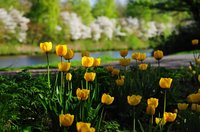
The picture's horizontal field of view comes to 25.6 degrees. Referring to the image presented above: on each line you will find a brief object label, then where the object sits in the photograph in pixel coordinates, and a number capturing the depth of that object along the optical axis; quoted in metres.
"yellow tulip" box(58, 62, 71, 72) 4.22
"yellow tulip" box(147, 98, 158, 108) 3.59
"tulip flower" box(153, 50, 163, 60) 5.15
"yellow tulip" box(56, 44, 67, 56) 4.19
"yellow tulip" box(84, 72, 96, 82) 4.05
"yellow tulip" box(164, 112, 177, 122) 3.57
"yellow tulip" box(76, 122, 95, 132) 2.93
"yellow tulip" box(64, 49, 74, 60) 4.54
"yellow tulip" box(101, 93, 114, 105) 3.65
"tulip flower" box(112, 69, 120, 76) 5.27
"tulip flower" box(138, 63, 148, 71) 5.28
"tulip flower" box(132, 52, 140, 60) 5.35
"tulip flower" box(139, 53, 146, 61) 5.42
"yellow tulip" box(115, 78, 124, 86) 4.80
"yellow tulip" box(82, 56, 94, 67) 4.21
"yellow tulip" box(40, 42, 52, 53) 4.31
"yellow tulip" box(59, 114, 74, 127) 3.20
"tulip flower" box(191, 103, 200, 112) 4.05
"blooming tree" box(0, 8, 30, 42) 48.06
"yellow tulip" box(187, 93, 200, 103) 3.94
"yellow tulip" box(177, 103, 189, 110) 4.05
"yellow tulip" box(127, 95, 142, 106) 3.49
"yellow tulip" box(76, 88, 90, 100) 3.57
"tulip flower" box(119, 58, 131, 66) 5.34
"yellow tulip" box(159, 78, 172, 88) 3.74
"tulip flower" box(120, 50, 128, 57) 5.67
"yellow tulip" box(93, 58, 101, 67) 4.88
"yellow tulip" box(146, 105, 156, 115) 3.55
